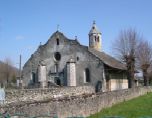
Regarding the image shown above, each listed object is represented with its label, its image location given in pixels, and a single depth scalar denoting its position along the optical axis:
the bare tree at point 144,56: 35.80
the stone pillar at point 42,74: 34.17
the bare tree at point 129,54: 33.20
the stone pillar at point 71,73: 32.92
